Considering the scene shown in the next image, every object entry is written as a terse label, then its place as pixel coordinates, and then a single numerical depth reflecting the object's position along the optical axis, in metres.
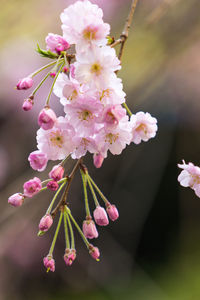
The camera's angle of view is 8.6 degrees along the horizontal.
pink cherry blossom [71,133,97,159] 1.01
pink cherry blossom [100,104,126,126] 0.99
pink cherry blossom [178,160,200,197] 1.10
